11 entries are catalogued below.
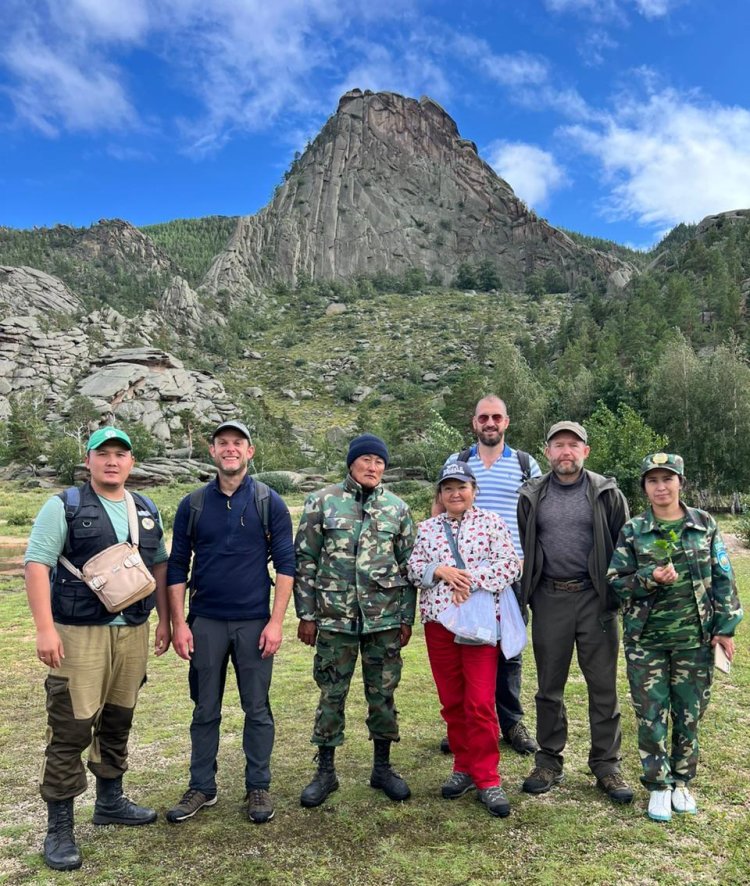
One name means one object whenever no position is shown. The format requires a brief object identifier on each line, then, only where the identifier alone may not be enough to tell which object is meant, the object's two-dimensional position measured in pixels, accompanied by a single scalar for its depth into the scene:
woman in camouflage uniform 3.32
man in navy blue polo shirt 3.44
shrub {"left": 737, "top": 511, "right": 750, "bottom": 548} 15.07
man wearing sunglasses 4.21
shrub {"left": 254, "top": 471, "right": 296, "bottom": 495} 33.89
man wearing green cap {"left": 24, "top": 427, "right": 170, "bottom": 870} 3.02
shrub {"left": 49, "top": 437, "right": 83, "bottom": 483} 36.81
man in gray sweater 3.64
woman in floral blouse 3.43
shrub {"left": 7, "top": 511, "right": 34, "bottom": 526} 21.20
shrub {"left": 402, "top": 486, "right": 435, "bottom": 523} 20.08
